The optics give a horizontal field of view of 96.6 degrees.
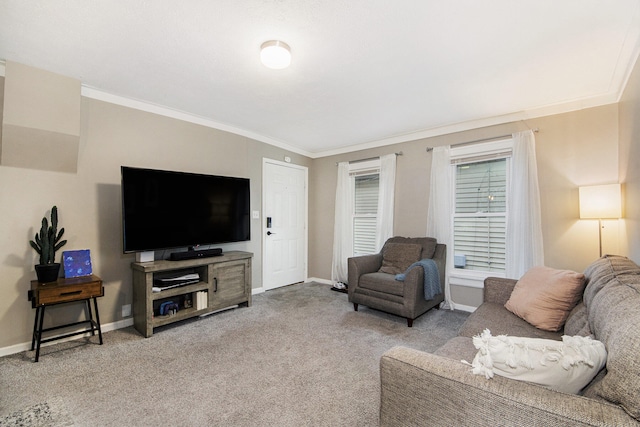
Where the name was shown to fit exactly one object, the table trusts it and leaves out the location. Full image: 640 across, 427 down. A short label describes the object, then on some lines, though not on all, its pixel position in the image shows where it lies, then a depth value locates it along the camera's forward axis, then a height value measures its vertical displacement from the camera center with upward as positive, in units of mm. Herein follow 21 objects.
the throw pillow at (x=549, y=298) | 1790 -531
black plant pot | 2367 -457
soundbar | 3134 -421
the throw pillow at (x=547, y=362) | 894 -462
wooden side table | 2277 -641
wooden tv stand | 2814 -784
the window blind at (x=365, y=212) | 4684 +91
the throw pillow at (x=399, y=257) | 3664 -515
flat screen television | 2846 +95
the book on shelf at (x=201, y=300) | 3232 -938
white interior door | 4539 -104
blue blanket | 3169 -684
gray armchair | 3094 -741
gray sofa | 751 -520
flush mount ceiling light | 2074 +1213
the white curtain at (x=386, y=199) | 4289 +278
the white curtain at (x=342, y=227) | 4797 -162
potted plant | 2375 -267
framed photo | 2650 -427
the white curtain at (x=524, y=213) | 3162 +52
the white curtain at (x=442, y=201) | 3770 +219
